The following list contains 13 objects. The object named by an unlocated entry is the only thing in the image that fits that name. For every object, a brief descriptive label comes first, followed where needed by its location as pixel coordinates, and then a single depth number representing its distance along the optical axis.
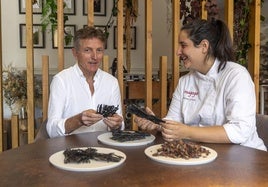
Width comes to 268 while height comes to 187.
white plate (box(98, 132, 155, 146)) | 1.53
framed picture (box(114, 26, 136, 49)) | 5.21
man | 2.08
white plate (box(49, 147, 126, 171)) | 1.15
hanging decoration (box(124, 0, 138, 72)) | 3.95
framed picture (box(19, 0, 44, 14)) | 4.92
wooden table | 1.05
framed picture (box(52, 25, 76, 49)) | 4.90
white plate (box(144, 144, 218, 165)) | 1.23
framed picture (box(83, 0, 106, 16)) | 5.10
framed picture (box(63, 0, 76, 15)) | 5.03
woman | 1.66
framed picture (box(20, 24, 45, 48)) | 4.91
